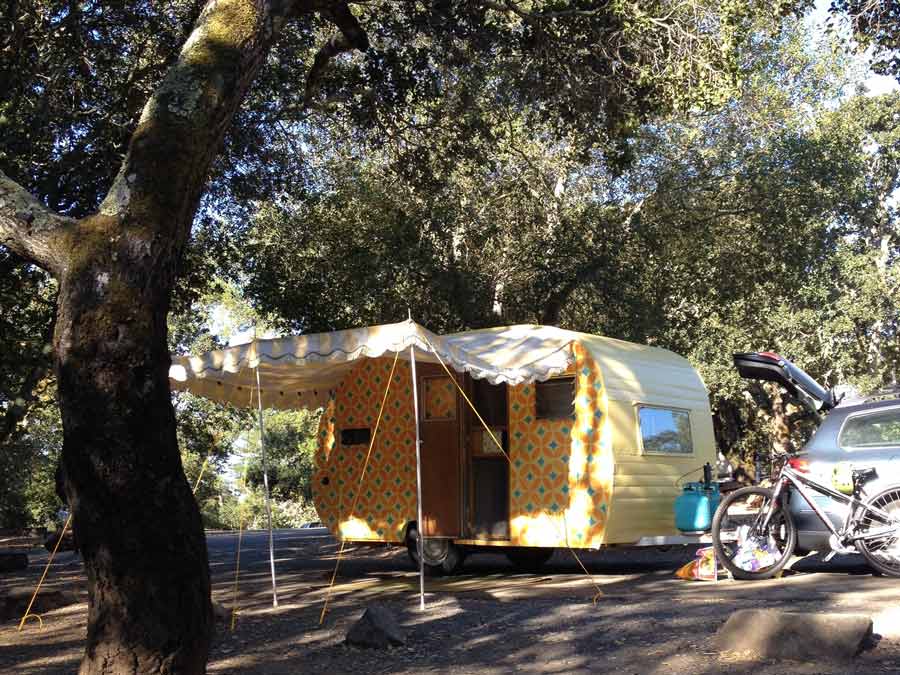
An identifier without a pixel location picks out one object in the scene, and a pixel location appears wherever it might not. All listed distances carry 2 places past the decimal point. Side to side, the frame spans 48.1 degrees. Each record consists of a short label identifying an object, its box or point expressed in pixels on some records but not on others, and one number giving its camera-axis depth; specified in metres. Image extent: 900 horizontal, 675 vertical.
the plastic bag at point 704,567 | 9.14
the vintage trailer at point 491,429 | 9.55
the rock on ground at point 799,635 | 5.47
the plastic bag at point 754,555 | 8.84
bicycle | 8.30
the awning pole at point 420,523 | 8.15
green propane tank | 9.77
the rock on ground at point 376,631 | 6.61
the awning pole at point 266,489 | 8.49
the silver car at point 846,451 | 8.64
